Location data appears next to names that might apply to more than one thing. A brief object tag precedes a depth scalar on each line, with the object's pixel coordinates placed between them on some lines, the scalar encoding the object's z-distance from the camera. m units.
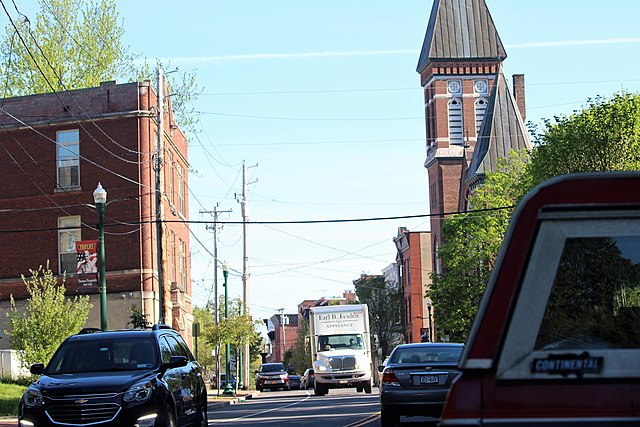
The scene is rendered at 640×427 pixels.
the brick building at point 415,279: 104.25
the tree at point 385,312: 114.19
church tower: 93.62
